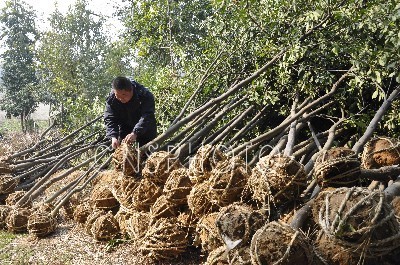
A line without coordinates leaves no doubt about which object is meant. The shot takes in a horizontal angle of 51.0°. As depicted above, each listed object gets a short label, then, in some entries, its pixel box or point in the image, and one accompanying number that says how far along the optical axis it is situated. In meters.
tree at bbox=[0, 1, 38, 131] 23.92
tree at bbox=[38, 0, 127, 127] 18.47
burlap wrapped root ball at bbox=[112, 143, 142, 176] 4.50
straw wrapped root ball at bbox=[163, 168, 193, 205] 3.95
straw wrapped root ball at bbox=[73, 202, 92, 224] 5.24
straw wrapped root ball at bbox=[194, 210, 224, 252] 3.22
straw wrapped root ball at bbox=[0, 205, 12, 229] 5.54
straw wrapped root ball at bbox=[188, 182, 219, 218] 3.60
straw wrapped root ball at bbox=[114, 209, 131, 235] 4.45
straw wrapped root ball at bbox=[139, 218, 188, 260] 3.86
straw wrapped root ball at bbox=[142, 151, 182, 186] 4.21
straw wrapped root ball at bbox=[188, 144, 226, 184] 3.81
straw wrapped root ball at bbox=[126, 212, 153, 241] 4.09
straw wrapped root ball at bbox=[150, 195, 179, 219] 4.02
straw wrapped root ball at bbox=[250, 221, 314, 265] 2.38
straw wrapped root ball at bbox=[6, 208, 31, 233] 5.30
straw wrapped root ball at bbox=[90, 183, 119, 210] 4.93
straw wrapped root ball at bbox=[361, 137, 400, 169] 3.68
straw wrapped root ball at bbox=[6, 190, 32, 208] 5.87
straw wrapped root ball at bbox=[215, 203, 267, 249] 2.72
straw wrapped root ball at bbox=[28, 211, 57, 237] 5.03
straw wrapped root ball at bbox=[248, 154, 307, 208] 3.10
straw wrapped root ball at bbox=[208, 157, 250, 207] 3.41
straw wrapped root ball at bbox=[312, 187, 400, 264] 2.35
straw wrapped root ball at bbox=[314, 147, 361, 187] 3.09
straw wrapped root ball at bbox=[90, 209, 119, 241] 4.64
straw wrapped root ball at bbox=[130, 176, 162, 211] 4.27
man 5.23
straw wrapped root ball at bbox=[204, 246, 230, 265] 2.88
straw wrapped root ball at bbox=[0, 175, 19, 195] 6.30
